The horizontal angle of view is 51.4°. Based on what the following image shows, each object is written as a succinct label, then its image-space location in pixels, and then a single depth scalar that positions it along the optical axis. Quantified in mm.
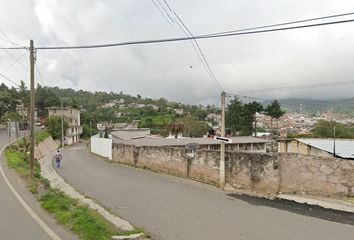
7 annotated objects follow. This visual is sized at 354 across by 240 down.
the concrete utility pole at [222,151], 20031
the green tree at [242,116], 69250
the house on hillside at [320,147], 23781
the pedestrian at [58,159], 33219
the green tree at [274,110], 66500
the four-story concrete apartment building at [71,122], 79688
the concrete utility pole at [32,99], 18406
